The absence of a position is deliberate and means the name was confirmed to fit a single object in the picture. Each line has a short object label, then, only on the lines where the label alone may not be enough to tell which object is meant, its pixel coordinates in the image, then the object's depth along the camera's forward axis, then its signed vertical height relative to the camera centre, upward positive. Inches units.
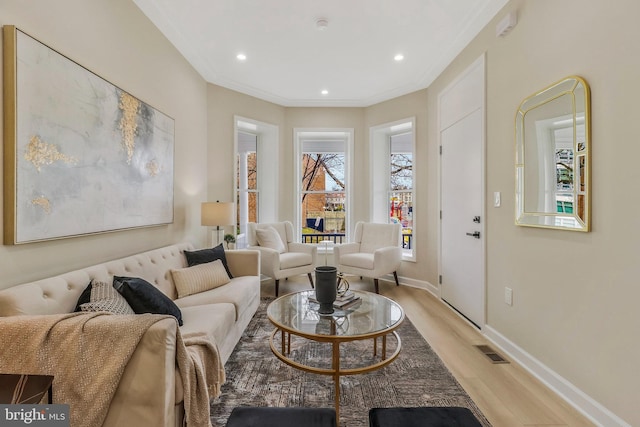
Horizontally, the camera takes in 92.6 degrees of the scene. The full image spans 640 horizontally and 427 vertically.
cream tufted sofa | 45.1 -24.5
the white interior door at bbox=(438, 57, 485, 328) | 113.9 +7.0
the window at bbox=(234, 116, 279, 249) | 189.5 +22.6
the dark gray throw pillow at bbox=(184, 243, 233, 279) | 112.2 -17.1
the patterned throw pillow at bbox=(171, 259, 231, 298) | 98.4 -22.6
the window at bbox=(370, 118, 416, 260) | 189.3 +21.4
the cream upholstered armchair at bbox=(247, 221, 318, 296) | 153.8 -21.6
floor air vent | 91.1 -44.4
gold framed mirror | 68.7 +13.7
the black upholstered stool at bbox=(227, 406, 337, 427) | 41.8 -29.1
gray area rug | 70.1 -44.2
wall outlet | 95.0 -26.6
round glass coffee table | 66.6 -27.1
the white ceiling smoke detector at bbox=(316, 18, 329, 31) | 109.2 +68.1
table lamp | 135.9 -1.4
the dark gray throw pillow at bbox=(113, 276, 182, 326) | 68.9 -19.6
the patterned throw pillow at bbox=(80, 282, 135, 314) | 59.7 -18.4
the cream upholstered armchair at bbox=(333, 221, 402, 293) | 155.8 -22.3
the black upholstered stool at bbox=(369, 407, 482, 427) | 42.1 -29.3
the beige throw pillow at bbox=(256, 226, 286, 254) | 167.2 -15.4
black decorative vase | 79.5 -20.1
